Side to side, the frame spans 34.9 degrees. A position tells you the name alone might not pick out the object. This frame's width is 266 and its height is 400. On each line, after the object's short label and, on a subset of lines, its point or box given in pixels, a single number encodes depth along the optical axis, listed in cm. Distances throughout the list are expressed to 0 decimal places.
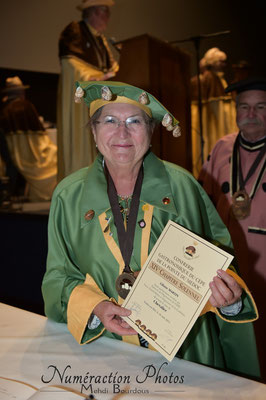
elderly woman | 141
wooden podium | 374
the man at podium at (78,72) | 445
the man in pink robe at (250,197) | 261
